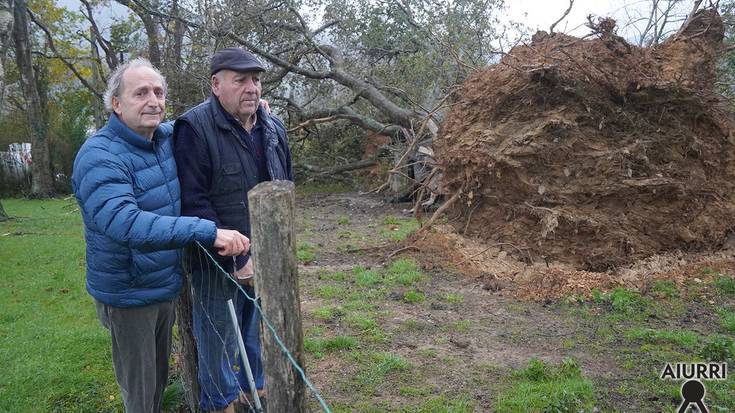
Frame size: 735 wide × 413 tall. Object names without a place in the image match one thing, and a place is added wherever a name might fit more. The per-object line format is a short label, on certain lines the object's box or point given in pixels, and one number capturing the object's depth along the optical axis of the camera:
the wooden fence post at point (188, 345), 3.29
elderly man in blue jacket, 2.35
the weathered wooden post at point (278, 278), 2.03
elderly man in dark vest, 2.88
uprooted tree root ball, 6.54
